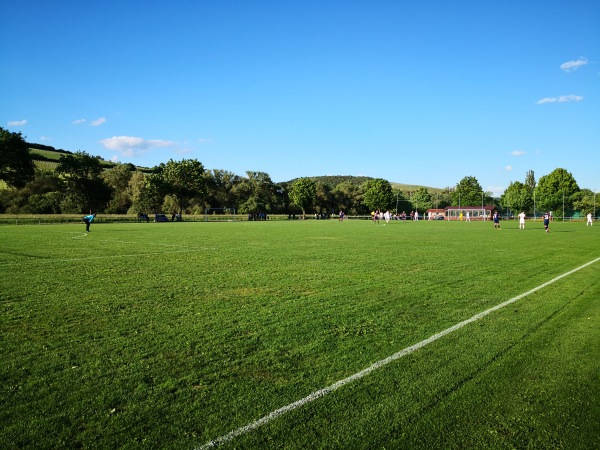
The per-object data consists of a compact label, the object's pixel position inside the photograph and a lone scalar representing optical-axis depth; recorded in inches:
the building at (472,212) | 4153.5
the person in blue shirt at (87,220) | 1282.0
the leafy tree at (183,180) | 3193.9
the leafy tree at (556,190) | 3919.8
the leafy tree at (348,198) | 5064.0
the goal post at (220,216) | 3196.4
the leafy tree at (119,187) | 3198.8
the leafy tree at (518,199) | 4288.9
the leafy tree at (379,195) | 4845.0
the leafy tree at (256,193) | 3873.0
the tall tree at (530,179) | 5837.6
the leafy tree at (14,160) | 2306.8
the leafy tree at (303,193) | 4534.9
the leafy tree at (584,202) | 3688.5
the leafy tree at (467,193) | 5137.8
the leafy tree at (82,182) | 2785.4
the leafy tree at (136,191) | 3120.1
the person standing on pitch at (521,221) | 1624.5
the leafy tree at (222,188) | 4061.0
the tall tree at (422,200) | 5221.5
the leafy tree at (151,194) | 3090.6
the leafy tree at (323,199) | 4845.0
